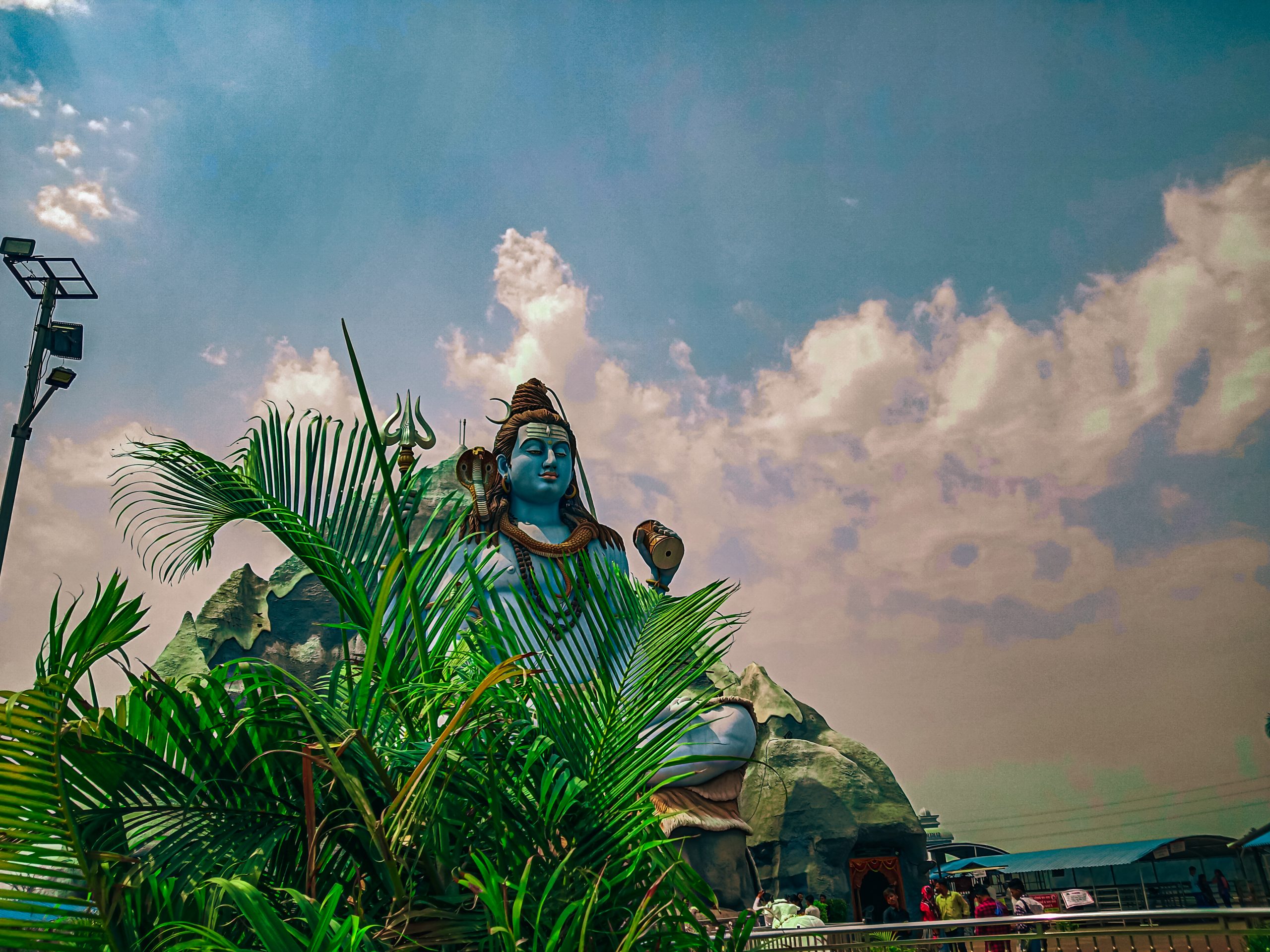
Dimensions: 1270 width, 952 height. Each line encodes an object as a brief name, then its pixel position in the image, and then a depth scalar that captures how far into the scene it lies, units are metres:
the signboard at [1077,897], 16.69
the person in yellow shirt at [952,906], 8.95
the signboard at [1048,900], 14.30
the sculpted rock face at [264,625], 22.52
